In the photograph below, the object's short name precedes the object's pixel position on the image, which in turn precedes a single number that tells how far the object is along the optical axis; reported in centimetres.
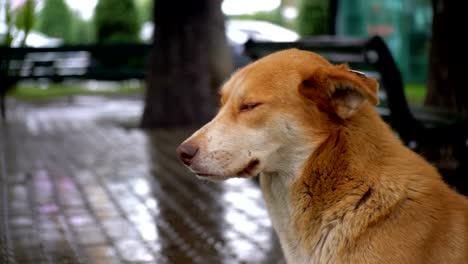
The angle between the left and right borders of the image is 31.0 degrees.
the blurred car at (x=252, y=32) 2489
